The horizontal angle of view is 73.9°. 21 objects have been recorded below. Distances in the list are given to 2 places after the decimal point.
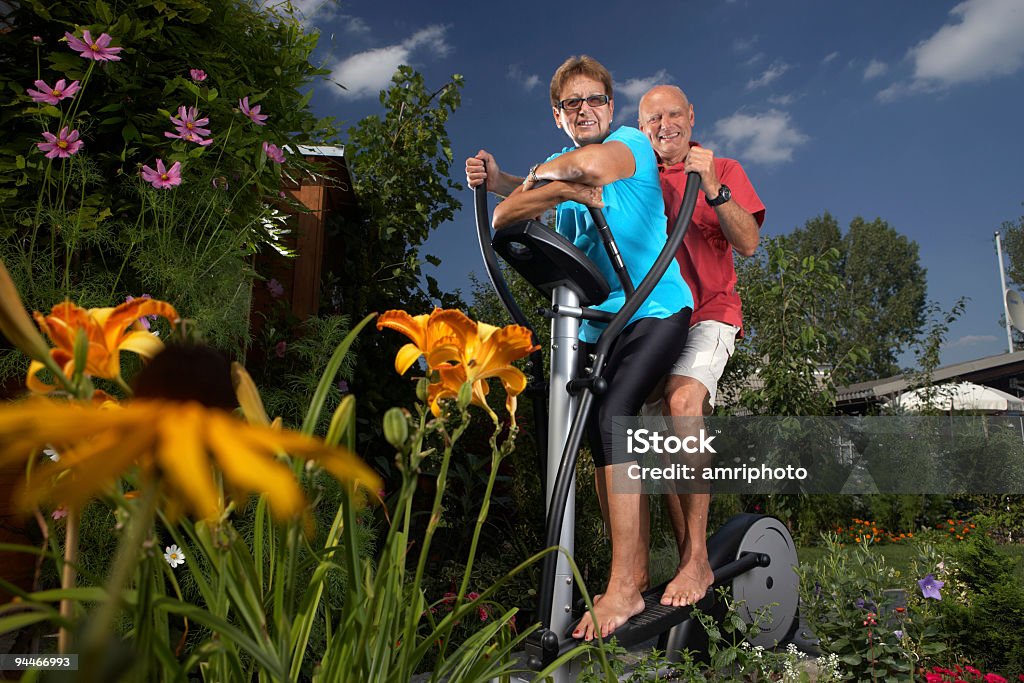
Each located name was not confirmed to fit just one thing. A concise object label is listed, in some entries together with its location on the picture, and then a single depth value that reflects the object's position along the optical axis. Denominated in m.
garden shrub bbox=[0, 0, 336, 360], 1.66
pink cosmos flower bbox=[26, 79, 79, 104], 1.56
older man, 2.39
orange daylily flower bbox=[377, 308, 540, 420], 0.71
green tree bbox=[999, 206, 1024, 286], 19.30
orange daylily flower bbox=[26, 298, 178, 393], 0.47
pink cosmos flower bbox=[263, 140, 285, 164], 1.88
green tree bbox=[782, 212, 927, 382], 21.80
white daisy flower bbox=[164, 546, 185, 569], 1.53
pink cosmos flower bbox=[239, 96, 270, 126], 1.81
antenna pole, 17.39
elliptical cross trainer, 1.98
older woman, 2.19
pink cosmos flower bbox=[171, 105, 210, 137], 1.69
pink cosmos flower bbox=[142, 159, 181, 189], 1.64
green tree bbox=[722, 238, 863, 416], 5.09
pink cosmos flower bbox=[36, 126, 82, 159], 1.55
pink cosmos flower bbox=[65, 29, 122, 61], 1.59
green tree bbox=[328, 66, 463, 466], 3.27
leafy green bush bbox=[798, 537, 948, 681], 1.81
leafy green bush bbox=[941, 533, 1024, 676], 2.28
